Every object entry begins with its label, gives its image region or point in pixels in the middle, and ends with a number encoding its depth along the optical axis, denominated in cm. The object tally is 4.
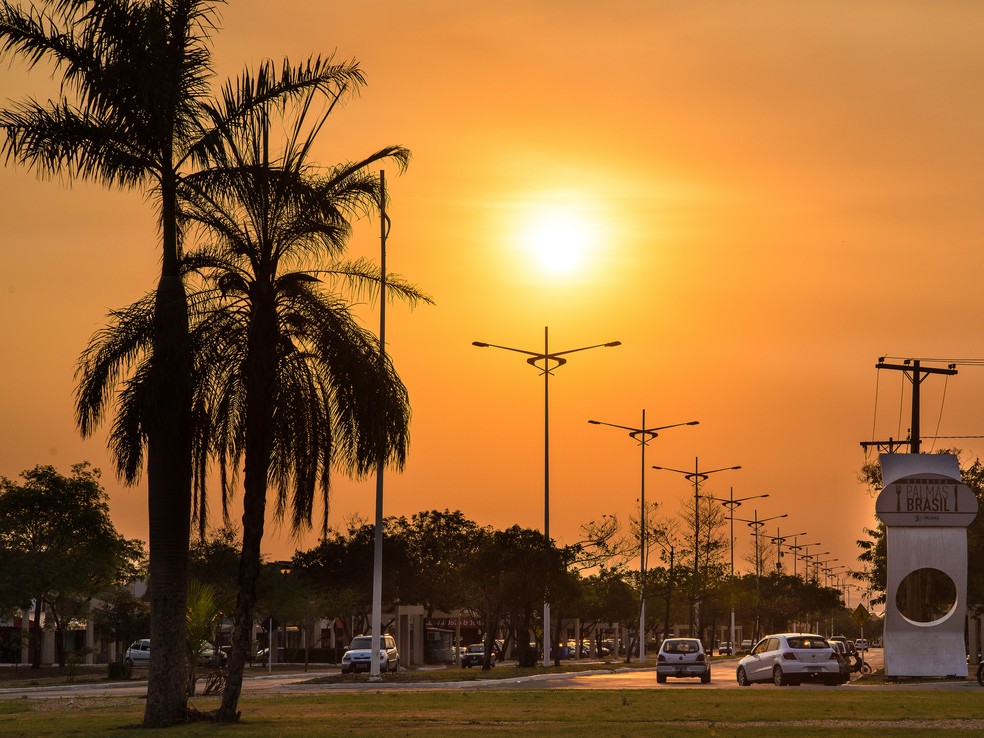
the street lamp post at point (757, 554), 12812
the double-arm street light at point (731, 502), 10600
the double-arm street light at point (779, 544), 14436
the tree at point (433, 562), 9281
